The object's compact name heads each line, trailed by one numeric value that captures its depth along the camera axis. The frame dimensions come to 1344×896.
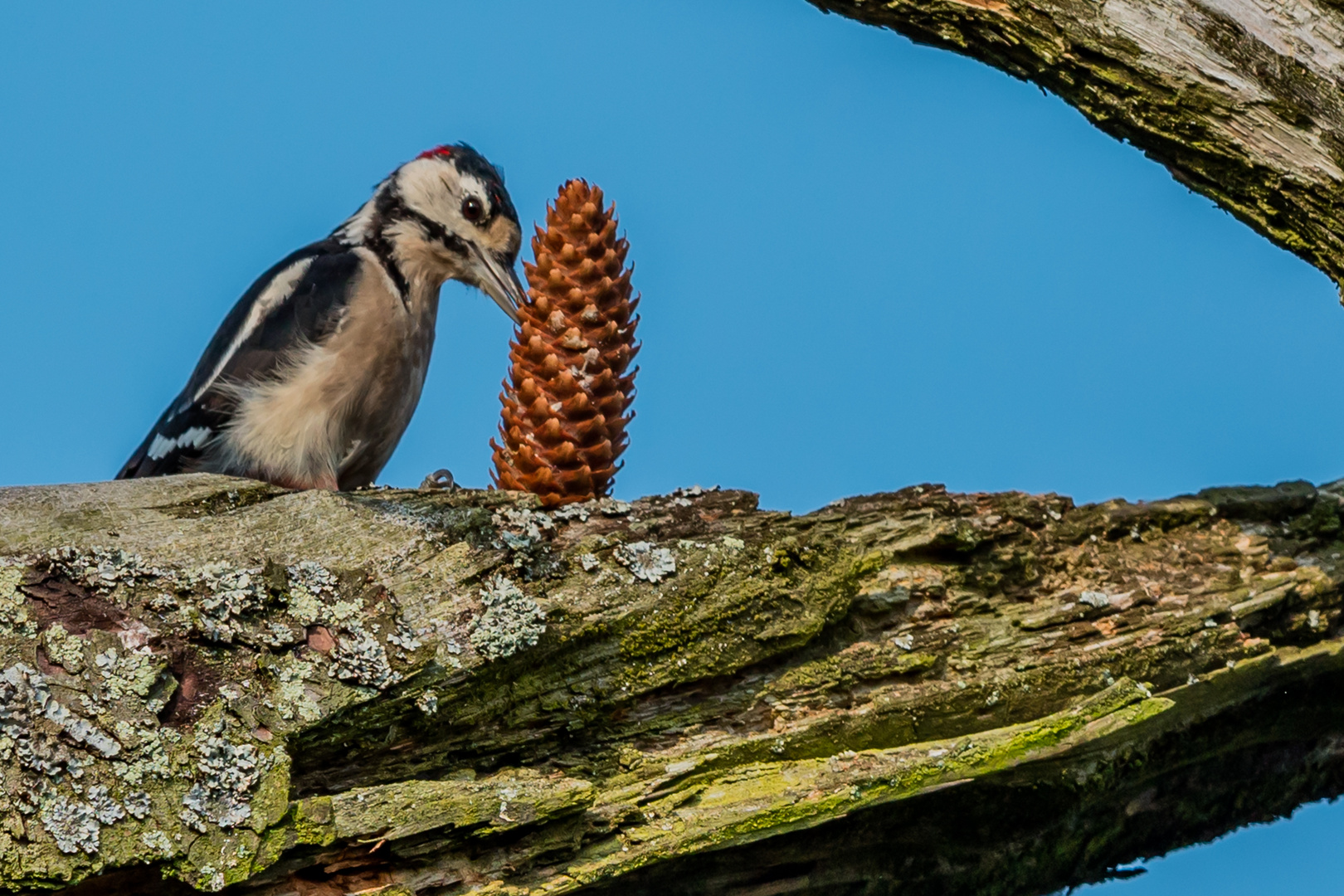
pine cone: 6.55
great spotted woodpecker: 8.36
